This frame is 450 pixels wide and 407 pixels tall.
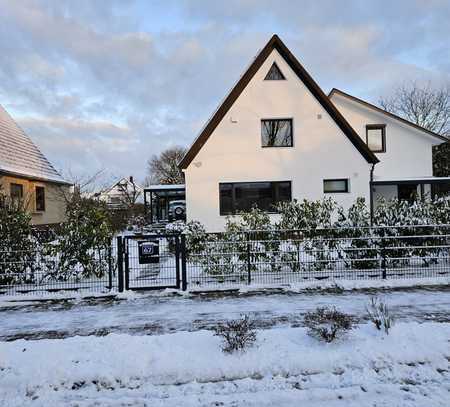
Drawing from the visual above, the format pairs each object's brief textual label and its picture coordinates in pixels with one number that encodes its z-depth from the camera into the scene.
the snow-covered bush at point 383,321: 4.51
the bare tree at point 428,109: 33.66
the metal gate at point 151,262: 7.03
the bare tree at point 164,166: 52.47
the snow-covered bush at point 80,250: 7.45
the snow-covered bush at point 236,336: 4.16
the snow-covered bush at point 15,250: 7.20
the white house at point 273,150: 14.91
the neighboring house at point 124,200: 23.00
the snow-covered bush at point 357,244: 7.87
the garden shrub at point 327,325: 4.34
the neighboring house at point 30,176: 17.80
